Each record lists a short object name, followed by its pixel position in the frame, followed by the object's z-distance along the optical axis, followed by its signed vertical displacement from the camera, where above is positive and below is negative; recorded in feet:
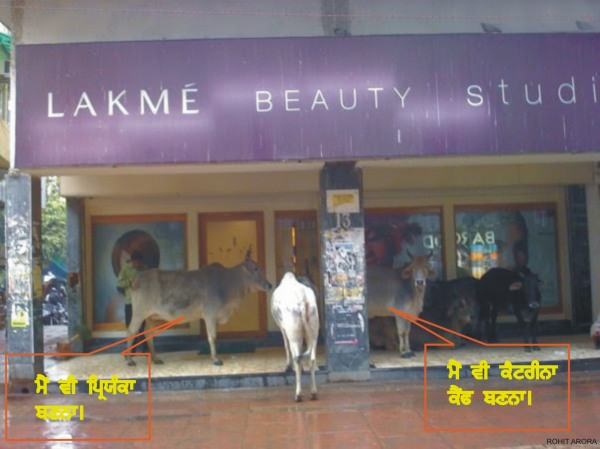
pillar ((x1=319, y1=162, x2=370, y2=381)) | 32.63 -1.24
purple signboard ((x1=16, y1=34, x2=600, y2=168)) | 30.89 +7.71
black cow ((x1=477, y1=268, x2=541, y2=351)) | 36.94 -2.36
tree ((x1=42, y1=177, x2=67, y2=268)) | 98.32 +7.05
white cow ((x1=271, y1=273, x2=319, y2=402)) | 28.99 -2.48
